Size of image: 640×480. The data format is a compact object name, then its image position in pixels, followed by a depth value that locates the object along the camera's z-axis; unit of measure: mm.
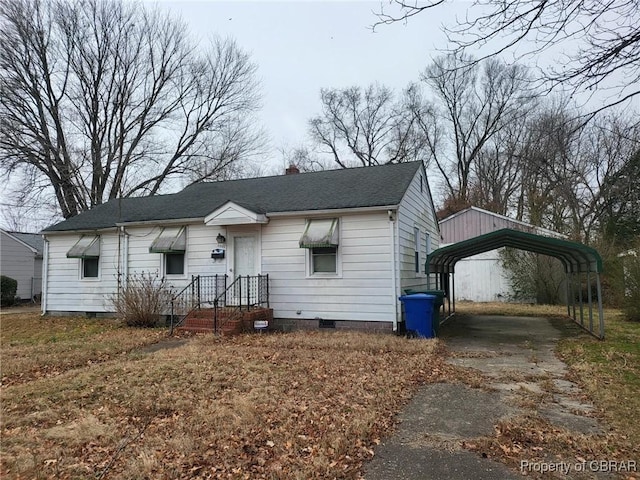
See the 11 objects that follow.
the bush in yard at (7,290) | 20156
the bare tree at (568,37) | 4273
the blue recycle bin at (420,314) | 9463
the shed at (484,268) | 19391
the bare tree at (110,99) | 21047
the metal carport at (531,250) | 9312
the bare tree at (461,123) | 29028
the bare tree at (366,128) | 33125
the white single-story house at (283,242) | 10336
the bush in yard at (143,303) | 11562
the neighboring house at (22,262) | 21953
